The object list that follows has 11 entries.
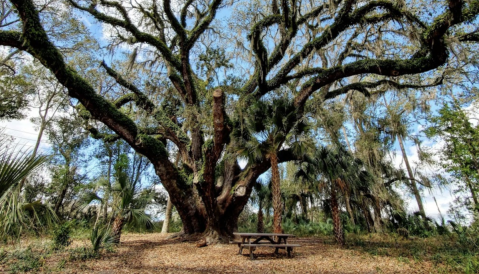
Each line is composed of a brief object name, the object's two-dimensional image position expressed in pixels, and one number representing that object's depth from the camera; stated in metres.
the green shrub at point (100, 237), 5.94
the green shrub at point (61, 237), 6.09
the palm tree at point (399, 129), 13.98
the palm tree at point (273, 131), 7.64
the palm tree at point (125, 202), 7.27
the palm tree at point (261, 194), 12.80
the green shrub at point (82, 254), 5.57
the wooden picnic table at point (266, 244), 6.25
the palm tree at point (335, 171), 8.88
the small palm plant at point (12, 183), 2.07
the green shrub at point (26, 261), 4.53
